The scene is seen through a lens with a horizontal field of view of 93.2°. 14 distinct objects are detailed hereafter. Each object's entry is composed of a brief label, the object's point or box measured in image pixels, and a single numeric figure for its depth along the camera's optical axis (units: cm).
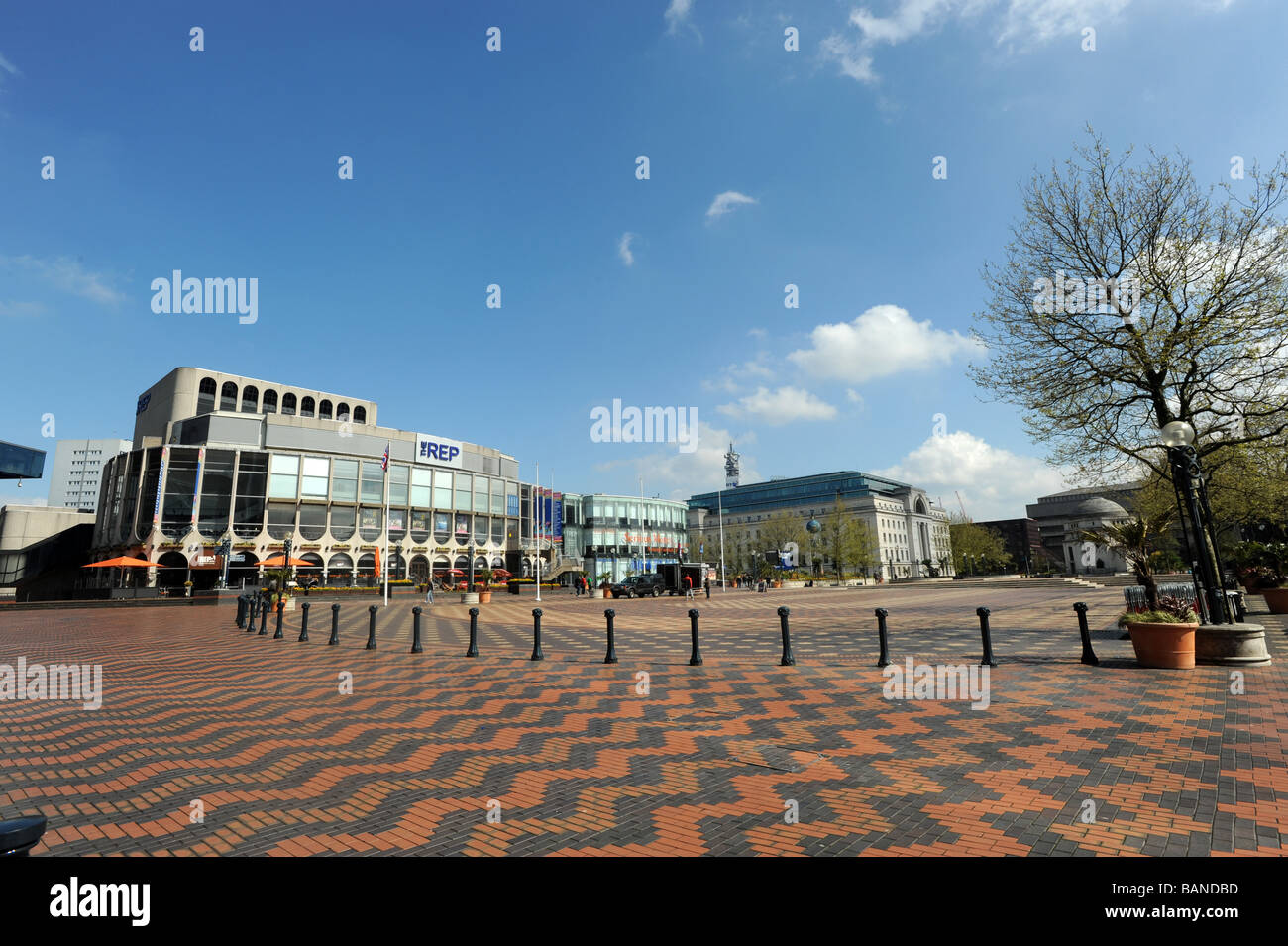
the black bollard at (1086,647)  970
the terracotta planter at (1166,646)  914
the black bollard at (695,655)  1092
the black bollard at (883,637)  1005
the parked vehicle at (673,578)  4438
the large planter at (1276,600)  1717
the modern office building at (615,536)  10162
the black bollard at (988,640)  956
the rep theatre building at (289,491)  5406
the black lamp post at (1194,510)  962
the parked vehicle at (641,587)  4188
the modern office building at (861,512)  12112
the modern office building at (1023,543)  13325
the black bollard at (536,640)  1170
